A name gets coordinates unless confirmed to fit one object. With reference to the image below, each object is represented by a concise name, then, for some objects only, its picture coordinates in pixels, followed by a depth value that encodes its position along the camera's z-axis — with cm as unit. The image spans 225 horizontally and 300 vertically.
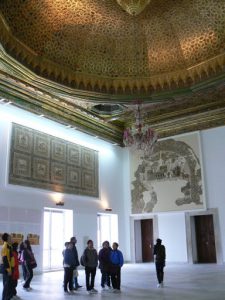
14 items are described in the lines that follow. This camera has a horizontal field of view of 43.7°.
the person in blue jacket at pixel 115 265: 649
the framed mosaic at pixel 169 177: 1322
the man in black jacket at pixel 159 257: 700
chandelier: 1041
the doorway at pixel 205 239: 1294
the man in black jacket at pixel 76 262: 654
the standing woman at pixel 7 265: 503
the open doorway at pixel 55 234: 1182
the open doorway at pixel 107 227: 1406
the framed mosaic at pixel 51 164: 1080
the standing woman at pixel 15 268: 521
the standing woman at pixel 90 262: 641
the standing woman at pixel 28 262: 682
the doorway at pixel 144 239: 1453
